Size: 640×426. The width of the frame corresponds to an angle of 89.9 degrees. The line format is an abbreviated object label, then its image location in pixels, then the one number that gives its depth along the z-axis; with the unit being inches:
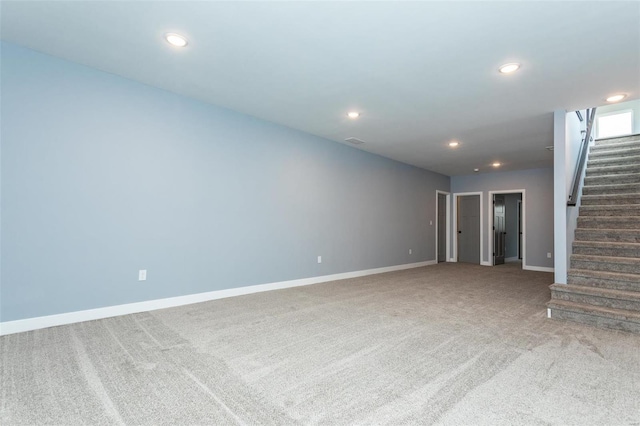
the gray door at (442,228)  361.4
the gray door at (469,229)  354.9
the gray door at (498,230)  346.9
